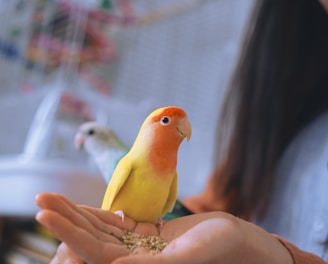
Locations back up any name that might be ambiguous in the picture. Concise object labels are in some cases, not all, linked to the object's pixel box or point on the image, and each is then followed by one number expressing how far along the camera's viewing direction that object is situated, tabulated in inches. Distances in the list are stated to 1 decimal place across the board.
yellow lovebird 13.1
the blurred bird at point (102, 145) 16.9
